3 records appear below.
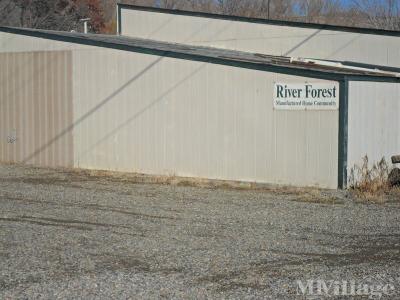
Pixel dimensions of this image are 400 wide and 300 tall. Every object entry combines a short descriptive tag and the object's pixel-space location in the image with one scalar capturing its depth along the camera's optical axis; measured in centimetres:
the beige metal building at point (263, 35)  2267
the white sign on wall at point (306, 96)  1548
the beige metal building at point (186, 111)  1571
